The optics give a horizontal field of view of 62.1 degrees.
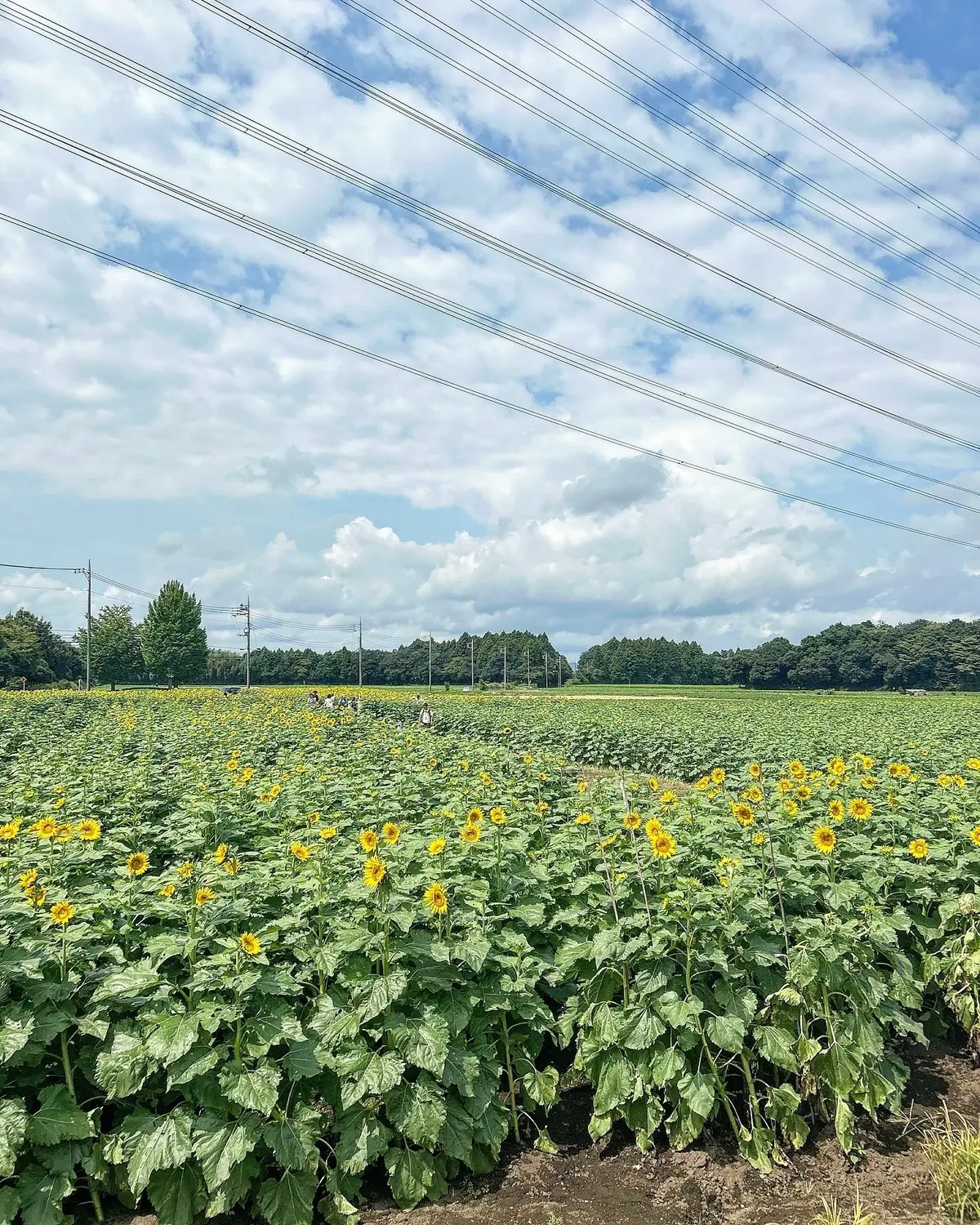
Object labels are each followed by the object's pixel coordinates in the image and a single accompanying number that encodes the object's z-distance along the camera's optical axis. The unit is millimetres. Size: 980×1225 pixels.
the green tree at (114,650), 97312
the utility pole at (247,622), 78700
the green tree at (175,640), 98062
